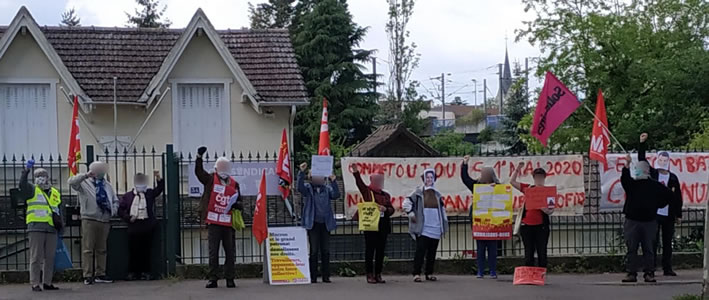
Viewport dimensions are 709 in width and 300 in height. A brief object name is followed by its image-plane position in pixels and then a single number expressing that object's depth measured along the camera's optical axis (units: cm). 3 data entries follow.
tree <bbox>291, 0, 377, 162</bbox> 3641
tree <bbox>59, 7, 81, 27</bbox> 6975
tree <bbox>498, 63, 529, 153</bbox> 3862
